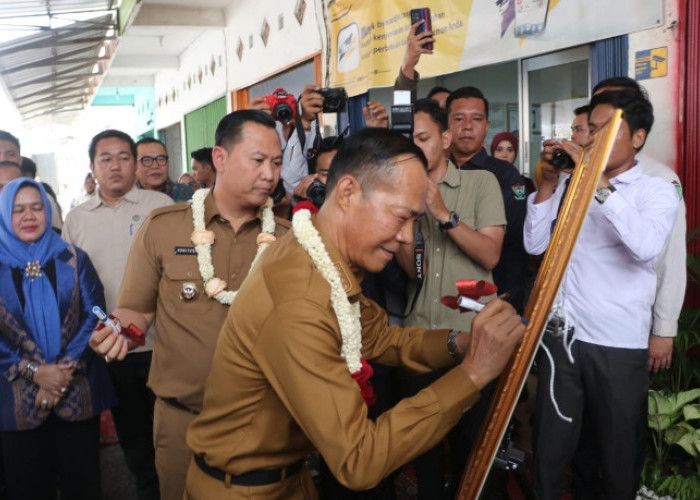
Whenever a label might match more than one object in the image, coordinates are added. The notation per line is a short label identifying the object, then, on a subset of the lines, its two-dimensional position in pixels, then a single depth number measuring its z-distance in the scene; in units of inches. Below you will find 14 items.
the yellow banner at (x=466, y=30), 138.9
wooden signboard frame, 54.4
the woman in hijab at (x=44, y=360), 102.7
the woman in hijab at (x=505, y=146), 177.8
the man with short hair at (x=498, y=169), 115.2
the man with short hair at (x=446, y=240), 98.9
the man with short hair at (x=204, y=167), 200.4
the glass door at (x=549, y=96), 165.3
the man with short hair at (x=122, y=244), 123.1
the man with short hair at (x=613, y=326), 94.7
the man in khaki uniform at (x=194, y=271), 85.8
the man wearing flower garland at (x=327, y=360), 49.5
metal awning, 367.9
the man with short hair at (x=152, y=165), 181.9
